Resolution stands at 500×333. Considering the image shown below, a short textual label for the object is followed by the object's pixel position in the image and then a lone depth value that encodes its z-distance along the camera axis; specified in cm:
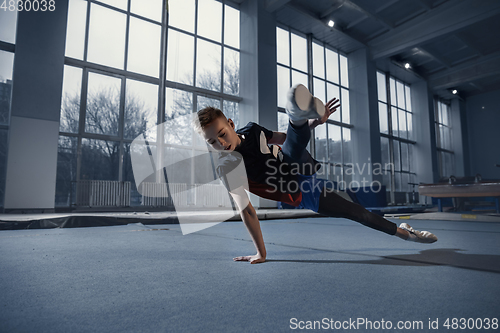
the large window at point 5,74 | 573
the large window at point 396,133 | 1239
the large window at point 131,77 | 662
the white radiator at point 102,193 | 645
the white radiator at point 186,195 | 744
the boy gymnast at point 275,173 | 164
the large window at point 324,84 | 984
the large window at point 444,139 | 1509
